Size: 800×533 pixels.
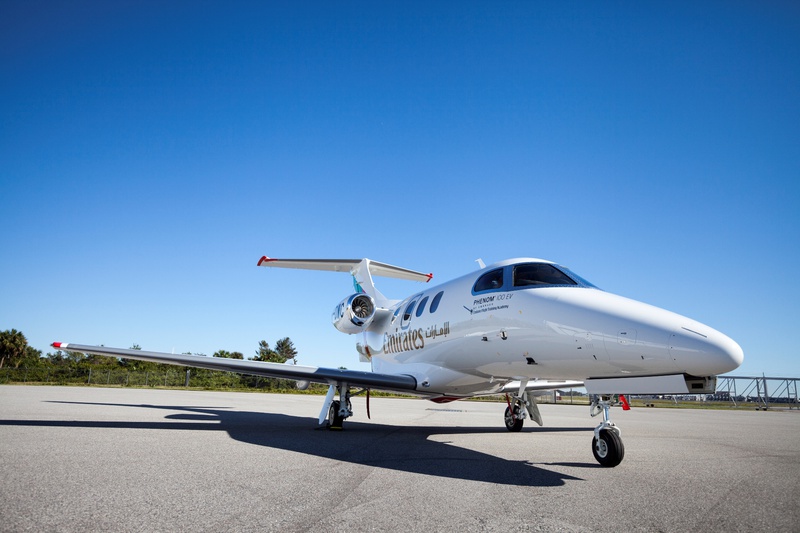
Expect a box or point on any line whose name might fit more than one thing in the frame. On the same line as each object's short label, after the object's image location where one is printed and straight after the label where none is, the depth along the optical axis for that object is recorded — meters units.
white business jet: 5.33
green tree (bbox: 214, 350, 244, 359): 61.19
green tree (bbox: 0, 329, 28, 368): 64.25
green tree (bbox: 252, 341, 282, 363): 62.82
